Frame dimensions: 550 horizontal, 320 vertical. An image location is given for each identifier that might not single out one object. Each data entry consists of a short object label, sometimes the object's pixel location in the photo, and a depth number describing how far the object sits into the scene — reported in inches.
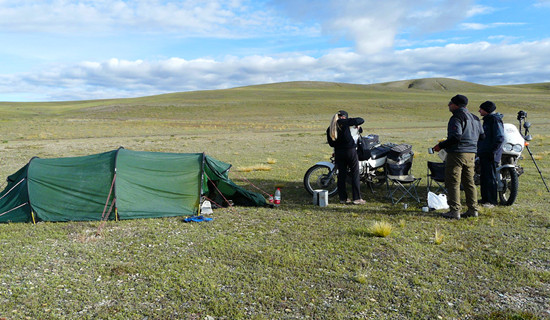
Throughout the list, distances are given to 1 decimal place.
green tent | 307.1
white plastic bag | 321.3
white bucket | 344.8
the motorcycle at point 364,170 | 372.5
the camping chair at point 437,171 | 337.3
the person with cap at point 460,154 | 286.8
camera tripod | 349.4
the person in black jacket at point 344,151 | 337.1
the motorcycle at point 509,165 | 330.3
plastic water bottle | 345.1
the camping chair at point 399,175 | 356.5
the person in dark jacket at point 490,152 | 319.9
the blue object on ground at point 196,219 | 303.4
